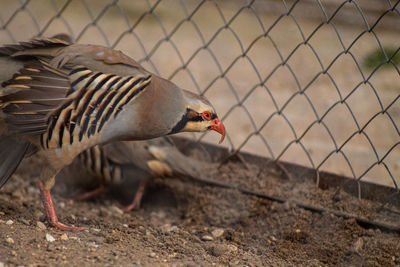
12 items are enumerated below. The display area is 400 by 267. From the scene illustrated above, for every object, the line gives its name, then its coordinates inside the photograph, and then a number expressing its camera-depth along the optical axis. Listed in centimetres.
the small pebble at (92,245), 599
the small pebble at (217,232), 714
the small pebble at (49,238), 599
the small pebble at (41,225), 642
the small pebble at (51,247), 572
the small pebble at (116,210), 845
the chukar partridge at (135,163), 839
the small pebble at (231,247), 641
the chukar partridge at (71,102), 615
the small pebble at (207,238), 694
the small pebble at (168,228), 705
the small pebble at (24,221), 649
